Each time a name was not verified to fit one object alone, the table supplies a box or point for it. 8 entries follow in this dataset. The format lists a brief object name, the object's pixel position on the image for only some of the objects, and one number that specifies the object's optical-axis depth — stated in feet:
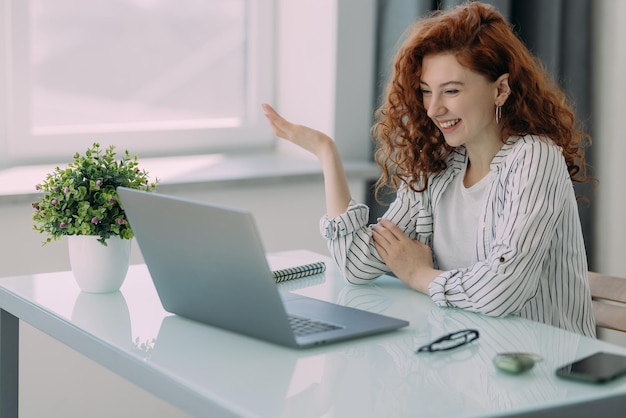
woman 9.13
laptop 7.74
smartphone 7.36
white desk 7.07
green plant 9.03
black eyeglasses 7.88
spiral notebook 9.57
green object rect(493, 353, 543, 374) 7.44
